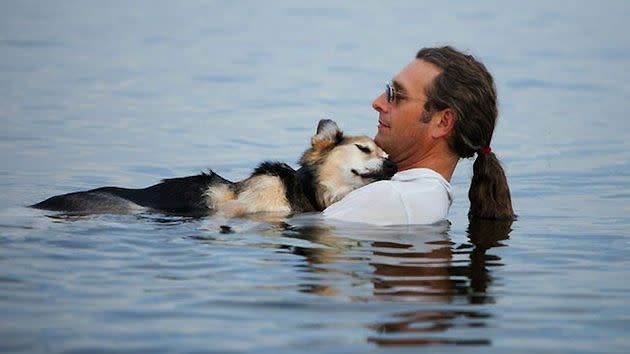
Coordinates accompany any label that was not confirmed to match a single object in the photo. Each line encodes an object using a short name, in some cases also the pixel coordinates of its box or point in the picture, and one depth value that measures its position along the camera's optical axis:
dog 16.28
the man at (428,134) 15.19
